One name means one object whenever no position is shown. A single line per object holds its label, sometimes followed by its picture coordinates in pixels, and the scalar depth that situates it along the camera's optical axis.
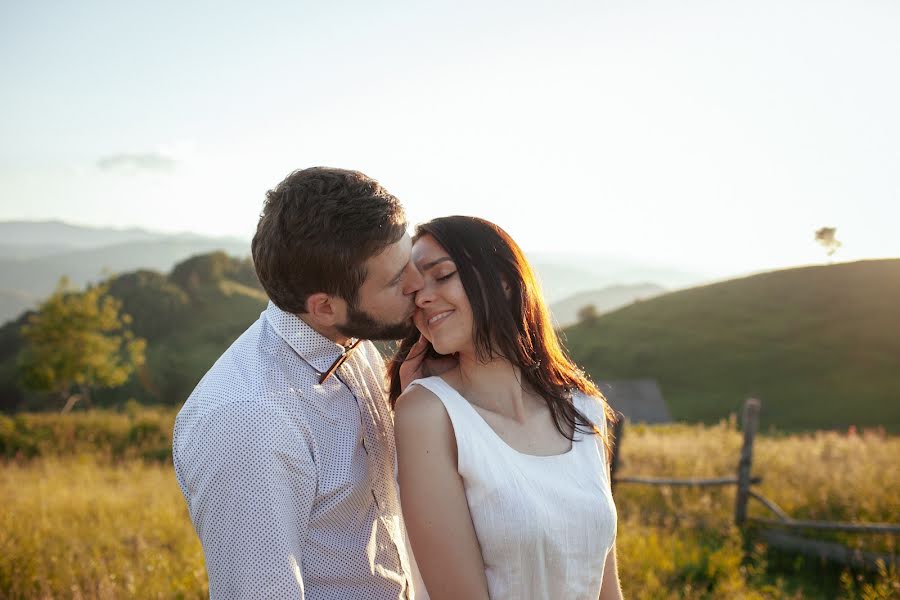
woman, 2.67
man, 2.22
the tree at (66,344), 29.73
